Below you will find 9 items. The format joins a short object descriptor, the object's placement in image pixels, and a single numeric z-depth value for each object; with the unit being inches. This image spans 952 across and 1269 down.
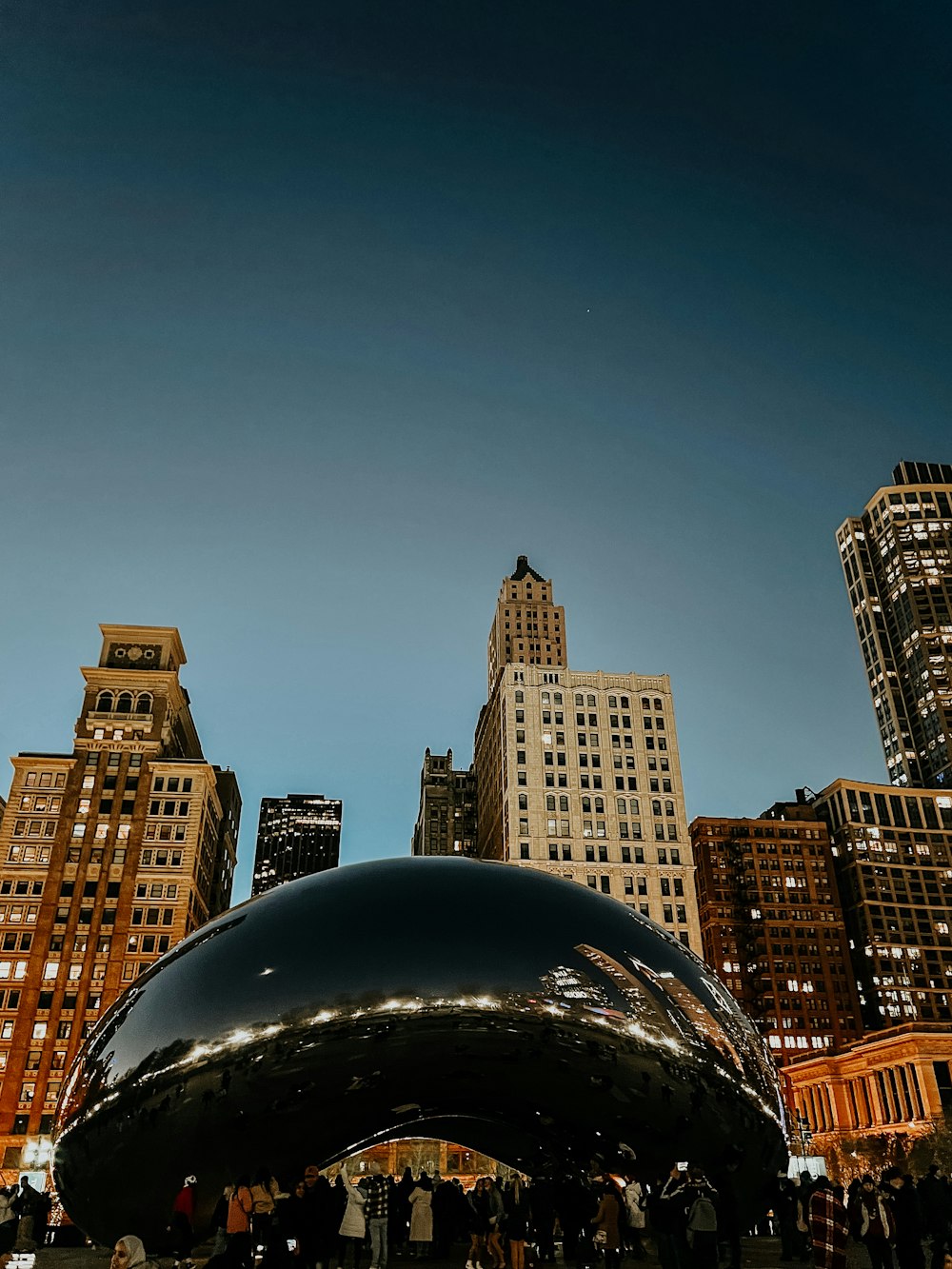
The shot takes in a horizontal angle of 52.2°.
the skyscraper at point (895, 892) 5546.3
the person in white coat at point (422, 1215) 608.7
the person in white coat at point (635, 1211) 490.7
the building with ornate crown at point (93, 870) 3489.2
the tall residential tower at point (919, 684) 7175.2
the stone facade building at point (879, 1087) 3722.9
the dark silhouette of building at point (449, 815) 7436.0
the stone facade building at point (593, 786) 3954.2
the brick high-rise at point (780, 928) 5447.8
